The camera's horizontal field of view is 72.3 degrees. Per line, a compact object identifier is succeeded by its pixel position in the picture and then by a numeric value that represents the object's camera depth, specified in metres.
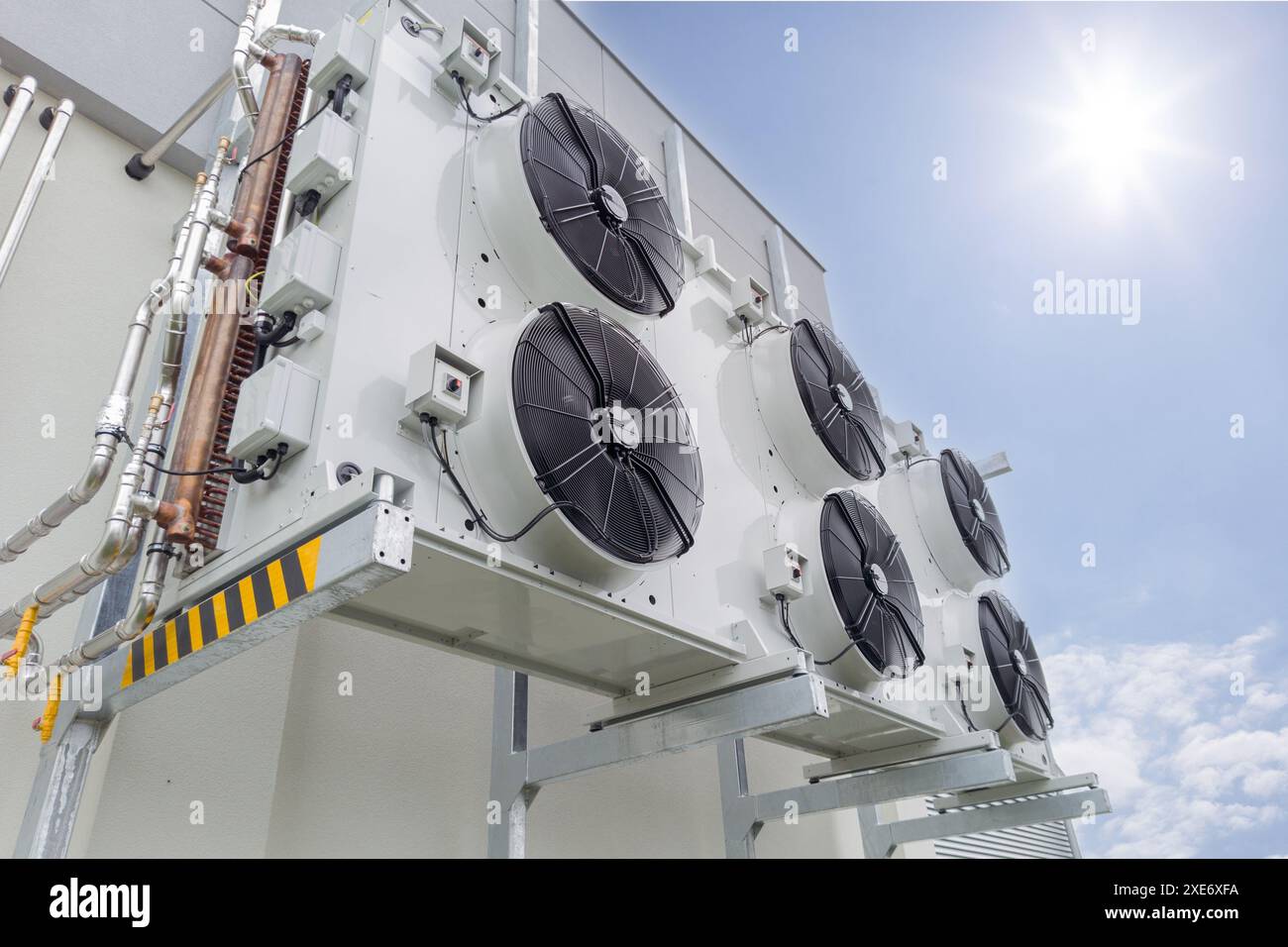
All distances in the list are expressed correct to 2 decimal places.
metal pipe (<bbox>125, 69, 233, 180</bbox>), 3.38
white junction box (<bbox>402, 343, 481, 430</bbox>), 2.21
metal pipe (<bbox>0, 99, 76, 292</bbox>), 3.01
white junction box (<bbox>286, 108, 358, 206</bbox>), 2.47
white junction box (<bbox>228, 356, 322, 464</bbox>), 2.09
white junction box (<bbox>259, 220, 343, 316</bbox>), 2.28
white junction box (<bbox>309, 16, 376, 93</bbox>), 2.65
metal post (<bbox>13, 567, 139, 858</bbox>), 2.24
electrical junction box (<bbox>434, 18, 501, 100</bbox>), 2.84
